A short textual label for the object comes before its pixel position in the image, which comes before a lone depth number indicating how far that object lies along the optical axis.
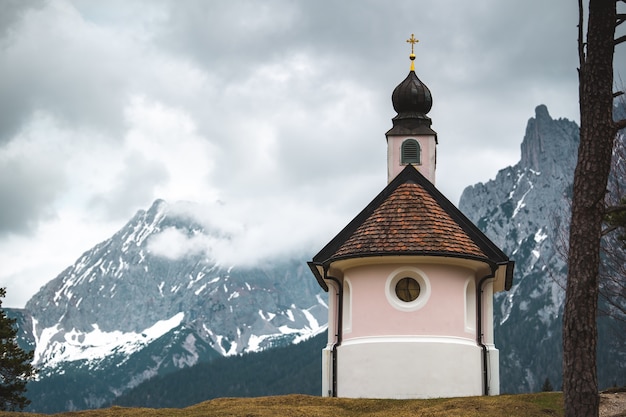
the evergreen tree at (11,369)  40.41
